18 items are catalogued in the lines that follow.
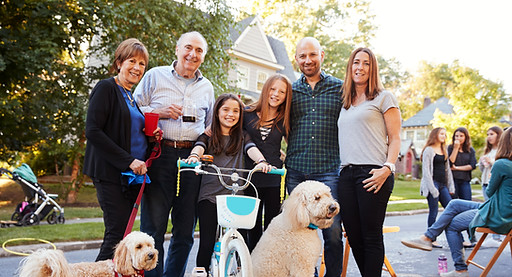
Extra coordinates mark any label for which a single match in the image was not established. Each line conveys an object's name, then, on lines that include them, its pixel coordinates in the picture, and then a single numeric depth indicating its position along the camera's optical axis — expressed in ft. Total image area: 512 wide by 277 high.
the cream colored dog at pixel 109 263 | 9.47
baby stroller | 29.76
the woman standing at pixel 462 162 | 30.42
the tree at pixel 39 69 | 31.50
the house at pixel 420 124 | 164.36
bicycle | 10.73
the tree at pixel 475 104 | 85.20
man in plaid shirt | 13.43
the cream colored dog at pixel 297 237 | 11.54
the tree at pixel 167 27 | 38.09
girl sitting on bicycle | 12.55
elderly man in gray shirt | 12.71
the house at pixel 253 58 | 77.61
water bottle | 18.67
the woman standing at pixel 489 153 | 28.37
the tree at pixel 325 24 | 105.09
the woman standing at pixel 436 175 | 27.55
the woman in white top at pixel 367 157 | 12.05
